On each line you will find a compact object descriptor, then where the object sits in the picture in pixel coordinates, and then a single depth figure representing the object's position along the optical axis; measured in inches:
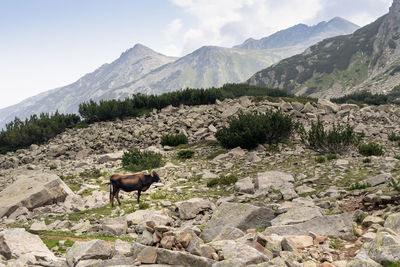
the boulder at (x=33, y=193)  417.1
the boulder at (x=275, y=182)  353.1
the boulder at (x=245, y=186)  394.3
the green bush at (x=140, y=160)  604.4
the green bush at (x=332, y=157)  477.7
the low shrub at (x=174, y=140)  780.0
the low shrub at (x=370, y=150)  506.0
